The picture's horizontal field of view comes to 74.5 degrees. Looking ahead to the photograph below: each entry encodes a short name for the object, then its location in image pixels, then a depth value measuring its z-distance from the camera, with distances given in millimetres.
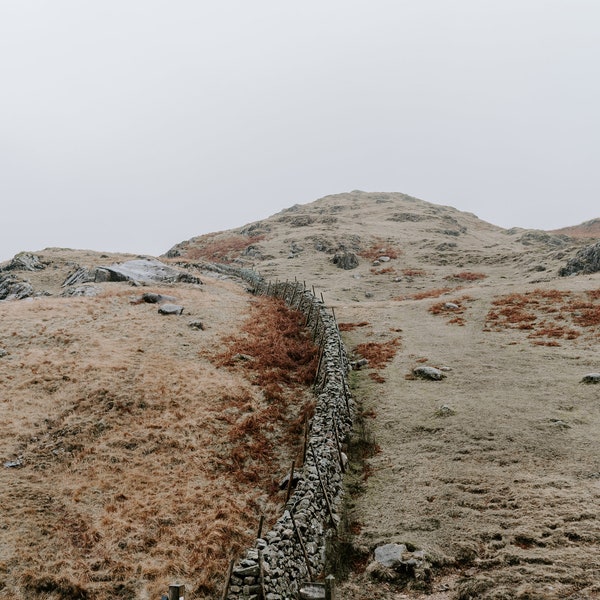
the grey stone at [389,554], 11016
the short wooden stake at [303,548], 11010
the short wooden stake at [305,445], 14821
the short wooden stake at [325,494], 13180
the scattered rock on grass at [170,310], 31816
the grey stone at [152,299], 35000
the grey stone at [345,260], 64938
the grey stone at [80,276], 44788
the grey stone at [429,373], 21906
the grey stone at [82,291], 37812
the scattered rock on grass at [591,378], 19109
